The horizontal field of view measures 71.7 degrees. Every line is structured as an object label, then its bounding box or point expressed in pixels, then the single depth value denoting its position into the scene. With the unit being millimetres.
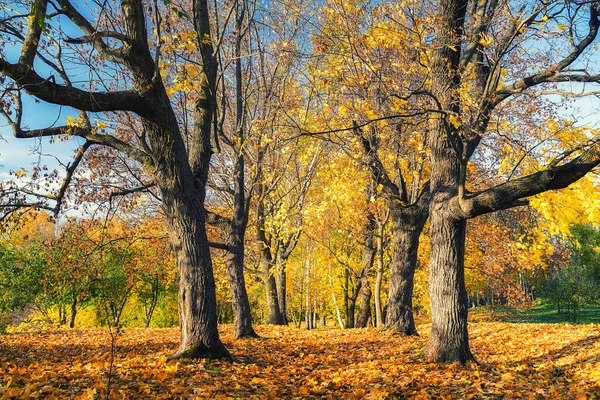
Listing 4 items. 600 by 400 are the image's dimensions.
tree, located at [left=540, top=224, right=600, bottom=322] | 31969
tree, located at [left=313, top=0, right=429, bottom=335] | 8070
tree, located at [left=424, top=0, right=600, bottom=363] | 6270
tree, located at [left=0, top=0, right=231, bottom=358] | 5676
